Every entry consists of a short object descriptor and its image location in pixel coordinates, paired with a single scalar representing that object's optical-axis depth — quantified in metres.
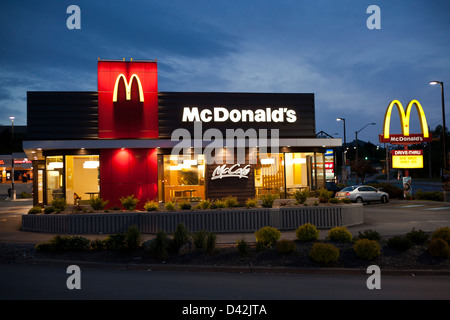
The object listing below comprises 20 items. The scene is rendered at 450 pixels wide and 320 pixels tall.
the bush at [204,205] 15.67
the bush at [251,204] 15.91
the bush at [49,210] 16.25
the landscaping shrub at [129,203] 16.55
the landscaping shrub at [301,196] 16.41
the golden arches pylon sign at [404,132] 28.61
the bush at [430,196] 28.98
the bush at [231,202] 16.14
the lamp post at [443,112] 28.27
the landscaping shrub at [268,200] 16.02
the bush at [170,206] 15.70
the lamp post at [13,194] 38.56
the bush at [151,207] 15.71
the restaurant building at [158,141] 22.36
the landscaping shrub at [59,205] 16.31
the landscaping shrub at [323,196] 16.95
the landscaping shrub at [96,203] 16.52
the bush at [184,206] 15.64
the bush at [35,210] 16.65
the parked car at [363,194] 28.25
